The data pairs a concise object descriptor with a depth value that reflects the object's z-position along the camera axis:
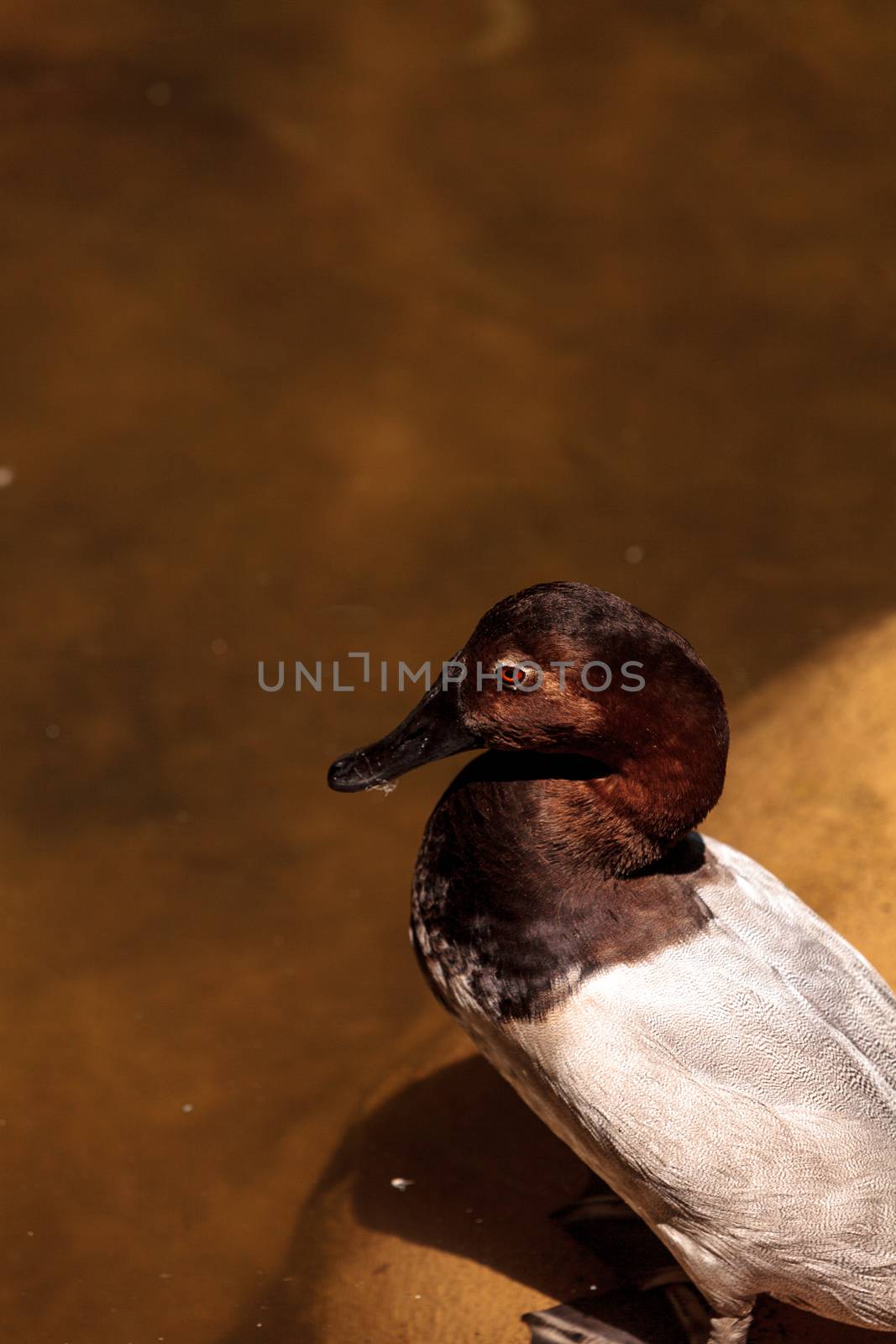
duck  4.74
